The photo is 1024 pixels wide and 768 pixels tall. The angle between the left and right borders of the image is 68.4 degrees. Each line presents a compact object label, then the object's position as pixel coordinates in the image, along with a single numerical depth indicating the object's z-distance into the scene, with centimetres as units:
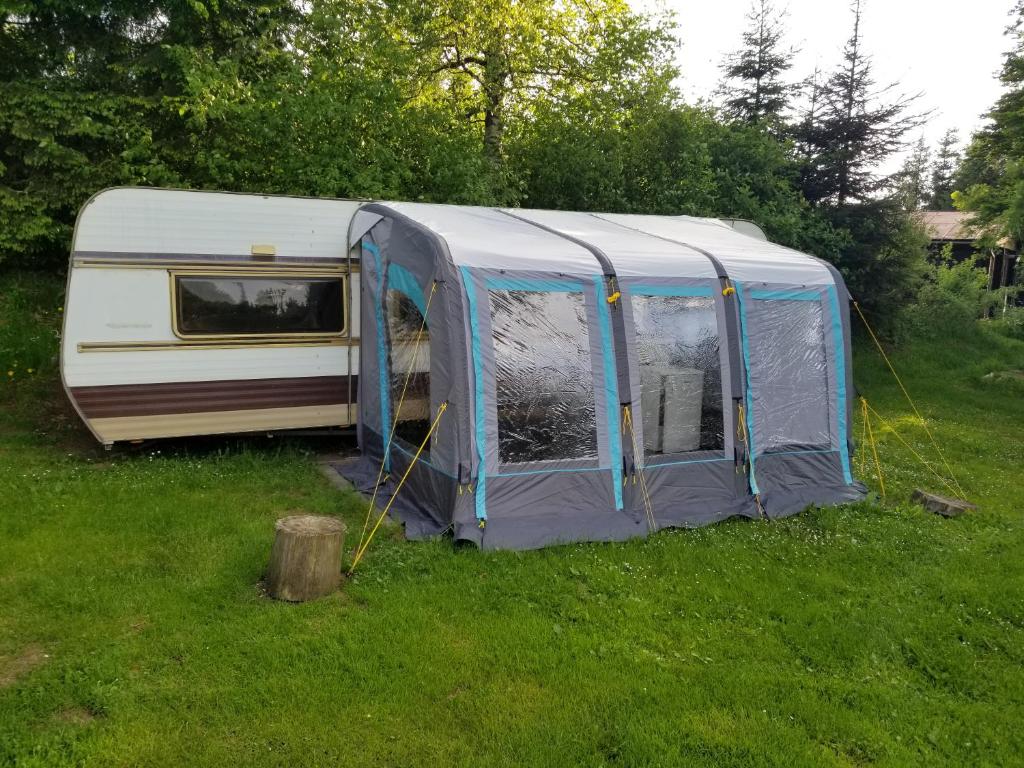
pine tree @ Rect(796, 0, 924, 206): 1464
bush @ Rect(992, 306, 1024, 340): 1758
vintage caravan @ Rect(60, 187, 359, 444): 661
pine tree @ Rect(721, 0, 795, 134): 1623
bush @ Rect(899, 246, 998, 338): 1648
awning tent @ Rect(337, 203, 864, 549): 553
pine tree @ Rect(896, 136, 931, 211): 1462
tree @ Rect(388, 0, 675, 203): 1452
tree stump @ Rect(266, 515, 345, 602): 443
